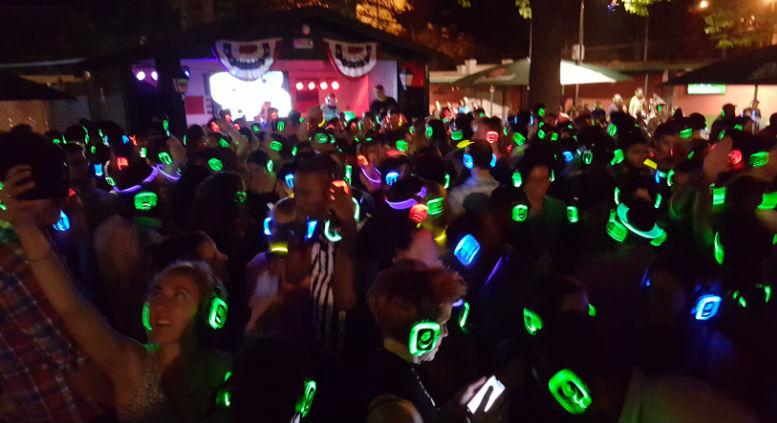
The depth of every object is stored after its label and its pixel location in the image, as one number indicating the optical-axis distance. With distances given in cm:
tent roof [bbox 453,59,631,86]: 1354
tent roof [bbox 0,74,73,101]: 657
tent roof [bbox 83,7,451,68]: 1303
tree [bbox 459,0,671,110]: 1366
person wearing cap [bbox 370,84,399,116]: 1314
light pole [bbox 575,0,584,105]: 1716
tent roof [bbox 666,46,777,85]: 730
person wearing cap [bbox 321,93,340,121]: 1474
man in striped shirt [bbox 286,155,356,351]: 332
